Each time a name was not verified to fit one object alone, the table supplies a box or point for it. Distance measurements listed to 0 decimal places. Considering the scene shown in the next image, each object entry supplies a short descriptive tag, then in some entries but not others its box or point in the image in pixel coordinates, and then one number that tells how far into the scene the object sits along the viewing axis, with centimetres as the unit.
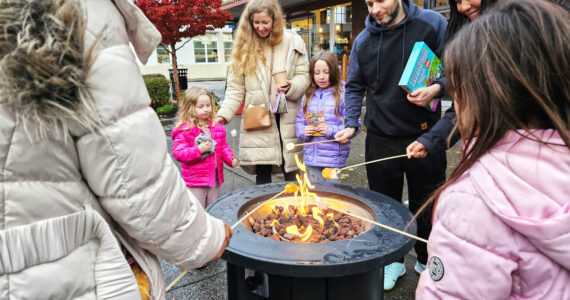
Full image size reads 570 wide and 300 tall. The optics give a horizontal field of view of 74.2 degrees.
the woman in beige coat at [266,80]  356
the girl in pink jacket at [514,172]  104
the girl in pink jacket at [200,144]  345
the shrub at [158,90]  1071
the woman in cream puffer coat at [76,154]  97
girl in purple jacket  359
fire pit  164
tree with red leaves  1111
